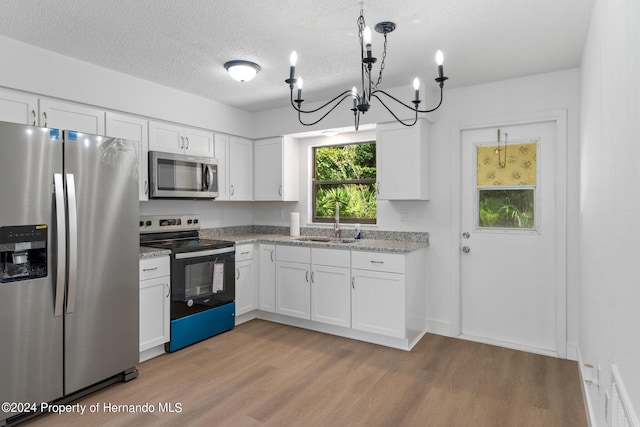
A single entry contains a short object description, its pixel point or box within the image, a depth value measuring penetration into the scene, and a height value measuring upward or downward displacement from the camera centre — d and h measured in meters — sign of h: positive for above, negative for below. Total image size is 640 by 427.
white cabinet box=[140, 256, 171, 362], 3.03 -0.78
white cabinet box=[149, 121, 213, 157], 3.56 +0.72
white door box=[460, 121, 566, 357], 3.24 -0.27
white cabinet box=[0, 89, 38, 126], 2.58 +0.73
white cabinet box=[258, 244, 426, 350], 3.33 -0.78
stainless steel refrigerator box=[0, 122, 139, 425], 2.15 -0.33
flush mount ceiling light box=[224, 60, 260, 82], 2.97 +1.13
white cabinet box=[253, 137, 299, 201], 4.47 +0.50
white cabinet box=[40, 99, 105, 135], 2.79 +0.73
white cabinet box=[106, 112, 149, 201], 3.25 +0.68
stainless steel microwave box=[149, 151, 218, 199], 3.46 +0.34
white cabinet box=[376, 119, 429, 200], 3.54 +0.48
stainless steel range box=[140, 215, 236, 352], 3.29 -0.64
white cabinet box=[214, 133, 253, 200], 4.23 +0.52
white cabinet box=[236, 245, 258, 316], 3.94 -0.76
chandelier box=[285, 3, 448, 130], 1.76 +0.71
